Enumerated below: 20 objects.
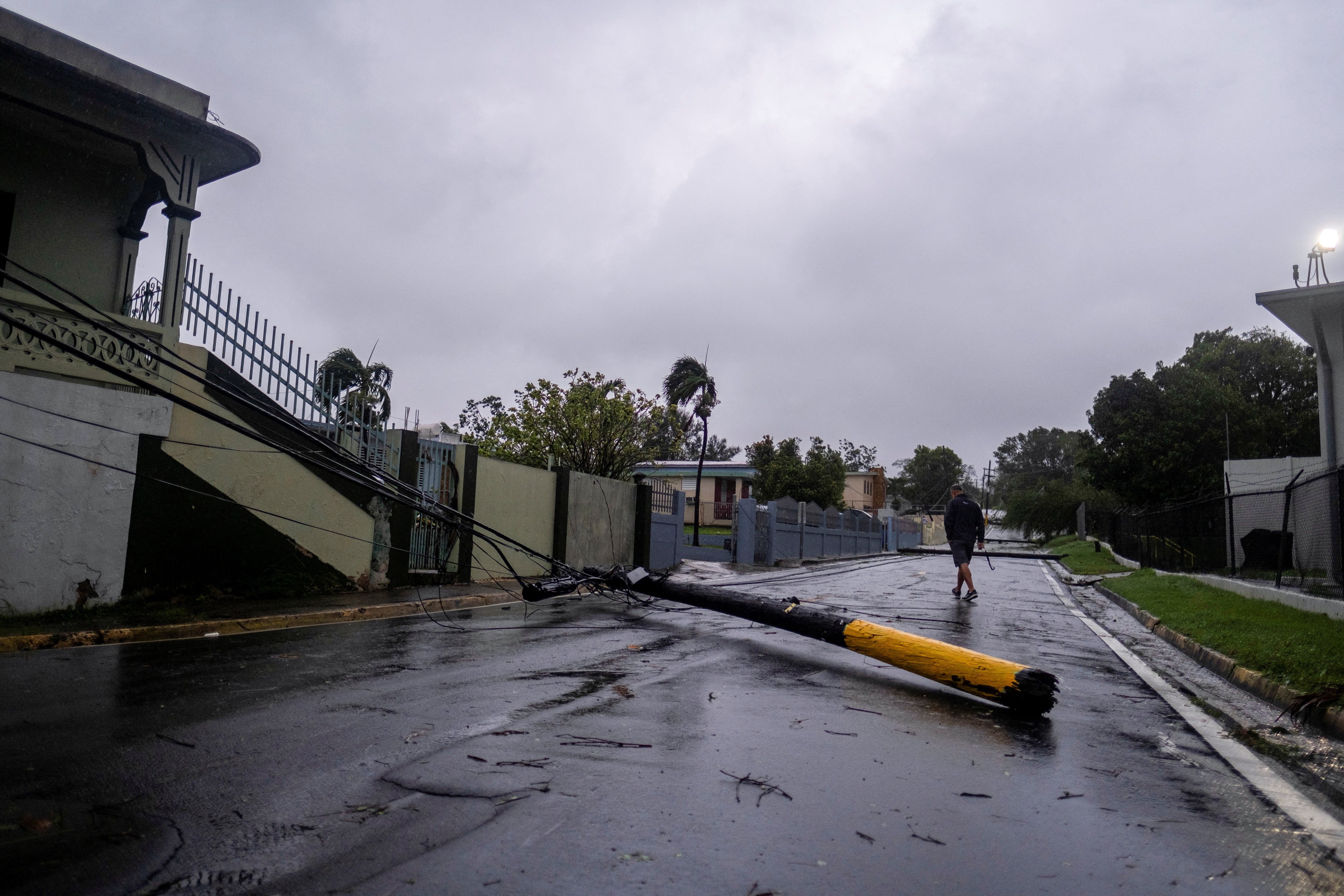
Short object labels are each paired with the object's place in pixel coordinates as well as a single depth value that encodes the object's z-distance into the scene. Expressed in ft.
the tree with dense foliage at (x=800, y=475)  170.71
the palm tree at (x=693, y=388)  118.11
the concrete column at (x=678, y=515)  77.97
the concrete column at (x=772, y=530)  94.58
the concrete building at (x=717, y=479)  164.55
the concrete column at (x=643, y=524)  71.00
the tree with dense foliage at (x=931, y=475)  303.48
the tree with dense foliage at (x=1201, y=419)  127.24
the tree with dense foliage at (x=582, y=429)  81.25
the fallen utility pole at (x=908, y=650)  18.61
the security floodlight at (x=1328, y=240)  62.23
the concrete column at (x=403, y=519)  44.32
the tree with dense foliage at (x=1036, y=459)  388.16
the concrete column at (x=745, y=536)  90.17
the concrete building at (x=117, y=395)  31.32
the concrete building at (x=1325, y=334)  55.31
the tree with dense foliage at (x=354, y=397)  41.75
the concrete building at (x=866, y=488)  237.66
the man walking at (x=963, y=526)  49.96
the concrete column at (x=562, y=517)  58.95
